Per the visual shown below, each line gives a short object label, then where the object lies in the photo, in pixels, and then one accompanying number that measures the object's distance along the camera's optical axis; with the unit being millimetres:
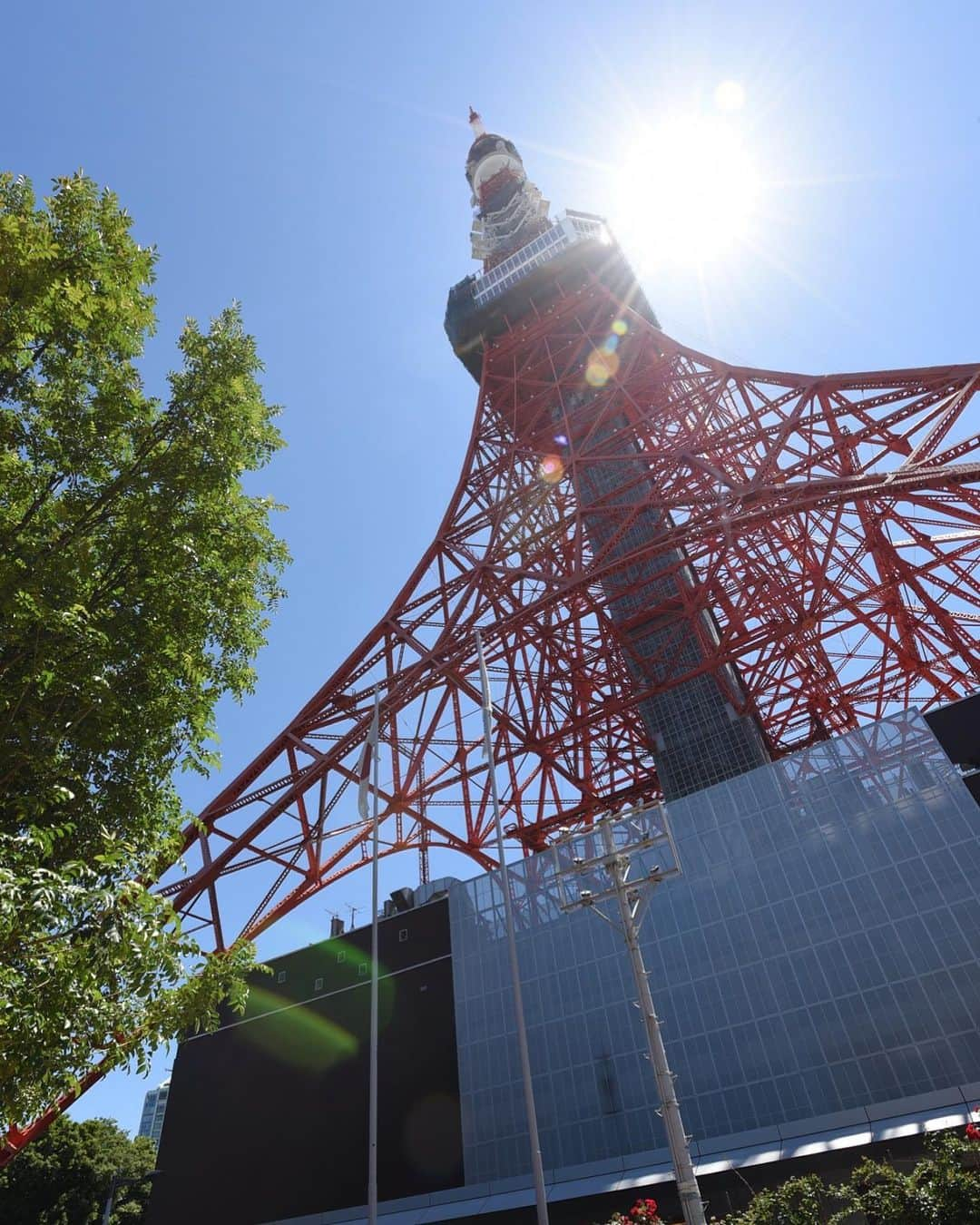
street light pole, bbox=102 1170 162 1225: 28634
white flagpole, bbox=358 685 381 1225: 9062
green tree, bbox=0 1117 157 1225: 32344
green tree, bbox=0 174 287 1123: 6074
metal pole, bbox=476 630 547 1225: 8789
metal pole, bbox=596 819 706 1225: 8195
